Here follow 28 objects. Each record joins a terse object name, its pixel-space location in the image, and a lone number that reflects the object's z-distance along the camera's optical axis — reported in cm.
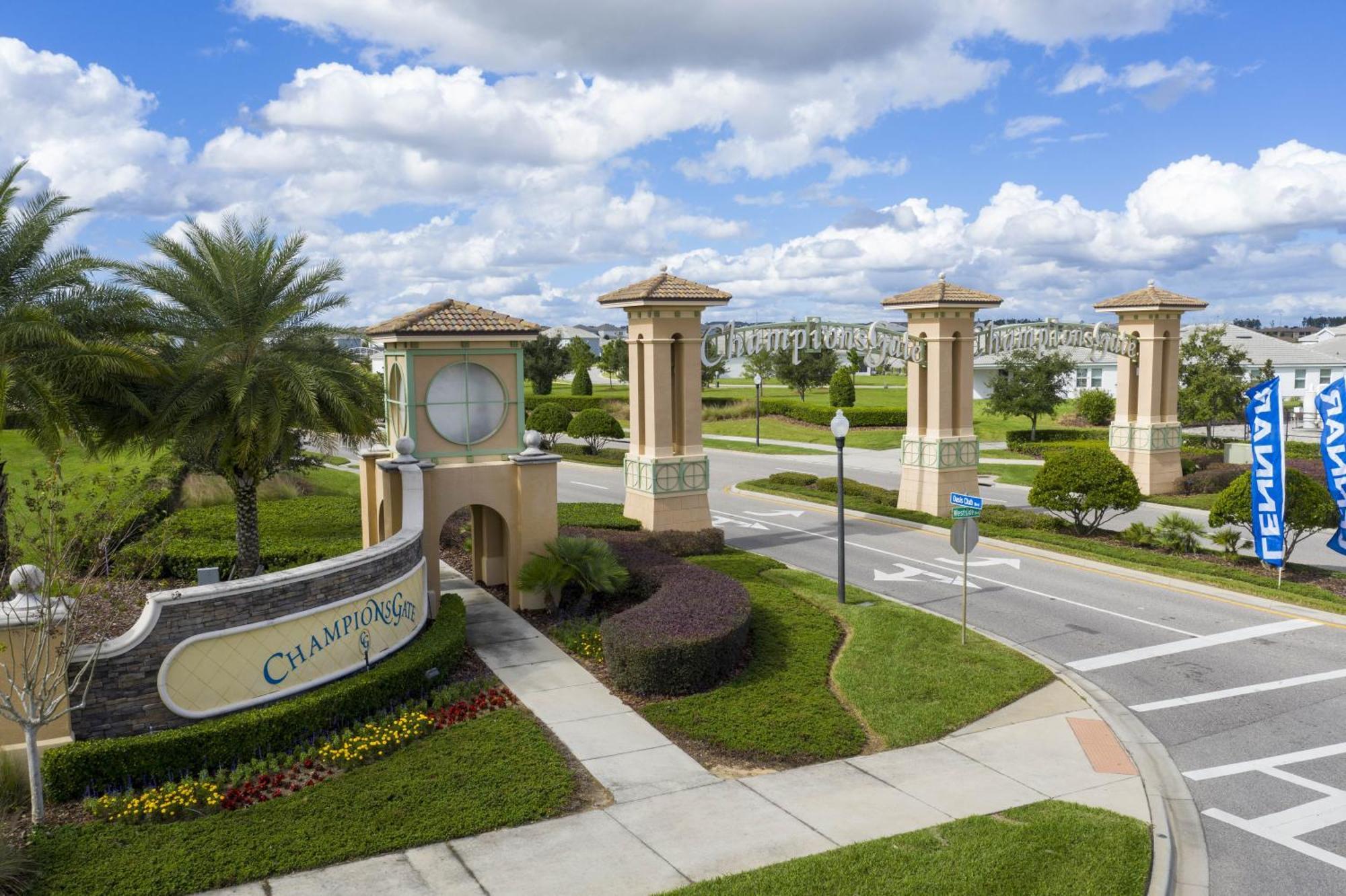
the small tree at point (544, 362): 5544
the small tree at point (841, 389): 5441
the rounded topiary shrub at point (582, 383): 6656
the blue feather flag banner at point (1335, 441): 1847
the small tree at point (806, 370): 5719
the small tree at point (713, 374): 6370
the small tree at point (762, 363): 5703
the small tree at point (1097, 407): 5059
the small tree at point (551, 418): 4103
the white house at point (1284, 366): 6178
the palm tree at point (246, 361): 1553
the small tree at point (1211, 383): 3953
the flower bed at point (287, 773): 955
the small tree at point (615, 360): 6969
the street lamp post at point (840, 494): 1667
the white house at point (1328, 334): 7956
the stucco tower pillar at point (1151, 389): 3094
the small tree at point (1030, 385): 4394
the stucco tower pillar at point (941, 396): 2583
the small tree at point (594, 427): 4134
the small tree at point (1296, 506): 1908
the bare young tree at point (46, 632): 934
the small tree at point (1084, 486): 2314
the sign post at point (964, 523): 1519
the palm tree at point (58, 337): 1404
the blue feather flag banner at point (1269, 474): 1875
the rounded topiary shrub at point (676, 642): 1295
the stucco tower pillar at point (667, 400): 2222
